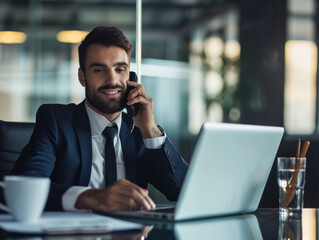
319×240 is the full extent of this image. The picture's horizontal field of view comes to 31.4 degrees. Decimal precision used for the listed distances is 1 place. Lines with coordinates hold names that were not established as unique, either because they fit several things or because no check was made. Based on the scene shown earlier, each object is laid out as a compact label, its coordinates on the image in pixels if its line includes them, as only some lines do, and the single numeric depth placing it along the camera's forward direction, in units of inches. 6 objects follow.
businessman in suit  75.2
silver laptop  52.7
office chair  86.6
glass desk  47.4
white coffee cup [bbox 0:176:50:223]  49.4
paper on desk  47.1
